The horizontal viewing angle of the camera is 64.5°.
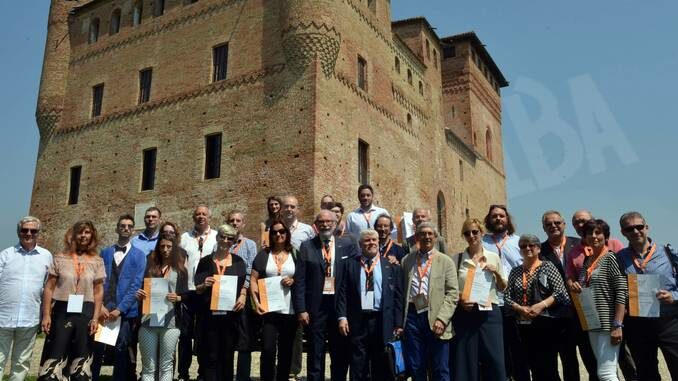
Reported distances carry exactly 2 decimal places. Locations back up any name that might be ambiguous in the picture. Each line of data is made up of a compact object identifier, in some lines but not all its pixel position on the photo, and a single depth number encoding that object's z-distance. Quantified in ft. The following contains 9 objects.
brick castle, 47.75
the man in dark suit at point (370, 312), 17.24
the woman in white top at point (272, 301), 18.11
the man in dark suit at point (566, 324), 17.04
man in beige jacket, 16.37
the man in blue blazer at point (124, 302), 18.67
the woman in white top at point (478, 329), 16.28
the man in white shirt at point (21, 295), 17.44
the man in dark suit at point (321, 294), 17.81
